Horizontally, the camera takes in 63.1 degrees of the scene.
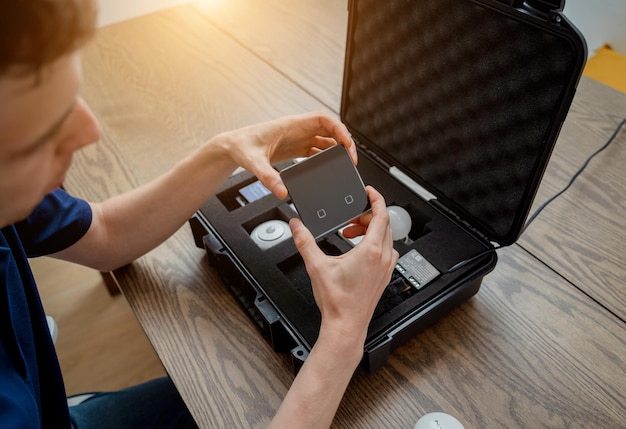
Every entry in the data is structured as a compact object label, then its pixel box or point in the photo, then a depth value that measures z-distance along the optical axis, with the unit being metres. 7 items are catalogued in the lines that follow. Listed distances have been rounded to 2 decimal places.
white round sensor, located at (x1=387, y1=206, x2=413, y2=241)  0.82
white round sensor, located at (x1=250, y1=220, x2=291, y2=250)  0.82
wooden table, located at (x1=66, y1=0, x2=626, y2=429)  0.68
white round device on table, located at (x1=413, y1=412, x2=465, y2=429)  0.63
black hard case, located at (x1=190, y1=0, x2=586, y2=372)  0.67
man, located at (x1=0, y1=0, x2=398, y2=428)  0.38
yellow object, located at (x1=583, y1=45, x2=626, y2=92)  1.32
